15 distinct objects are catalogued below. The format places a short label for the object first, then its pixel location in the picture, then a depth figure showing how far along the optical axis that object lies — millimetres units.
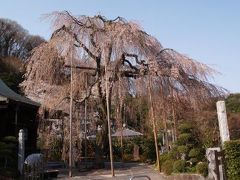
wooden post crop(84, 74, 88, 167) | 12745
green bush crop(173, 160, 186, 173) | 8871
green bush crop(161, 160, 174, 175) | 9431
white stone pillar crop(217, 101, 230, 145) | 7900
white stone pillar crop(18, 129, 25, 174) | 10083
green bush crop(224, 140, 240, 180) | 6983
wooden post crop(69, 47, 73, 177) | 10625
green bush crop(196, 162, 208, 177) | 7924
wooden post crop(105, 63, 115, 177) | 10191
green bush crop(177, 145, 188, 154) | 9009
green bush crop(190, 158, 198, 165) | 8807
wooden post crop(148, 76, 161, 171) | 10592
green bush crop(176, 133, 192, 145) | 9111
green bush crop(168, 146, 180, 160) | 9898
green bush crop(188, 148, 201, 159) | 8812
